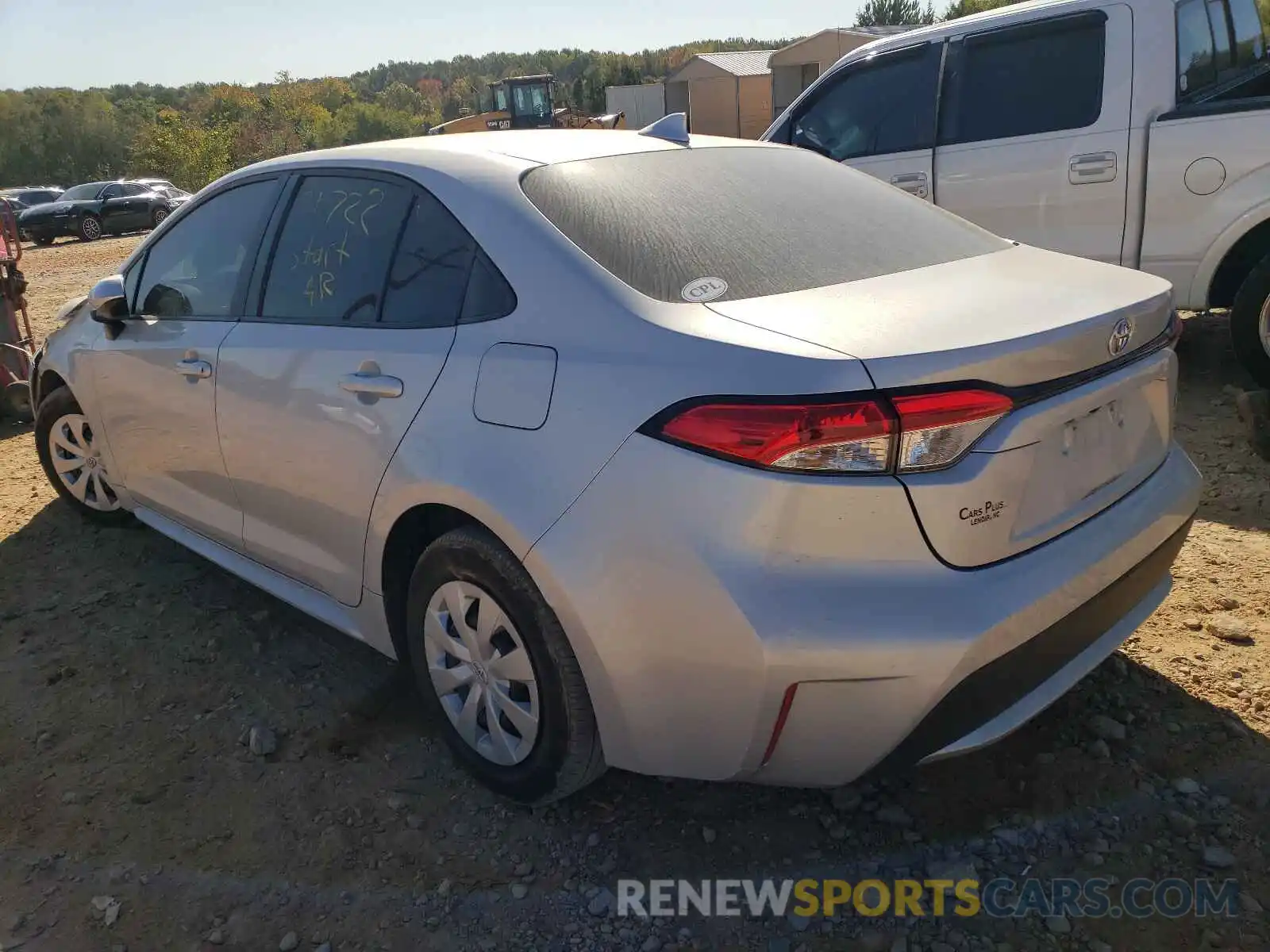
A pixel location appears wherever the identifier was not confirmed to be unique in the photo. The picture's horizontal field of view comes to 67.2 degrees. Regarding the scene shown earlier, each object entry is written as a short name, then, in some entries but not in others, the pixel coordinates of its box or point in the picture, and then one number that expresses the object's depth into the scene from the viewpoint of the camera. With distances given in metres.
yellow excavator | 33.59
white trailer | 44.41
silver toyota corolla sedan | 1.82
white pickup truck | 4.64
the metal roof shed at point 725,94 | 39.22
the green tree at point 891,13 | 52.81
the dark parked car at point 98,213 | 24.86
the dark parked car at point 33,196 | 27.84
